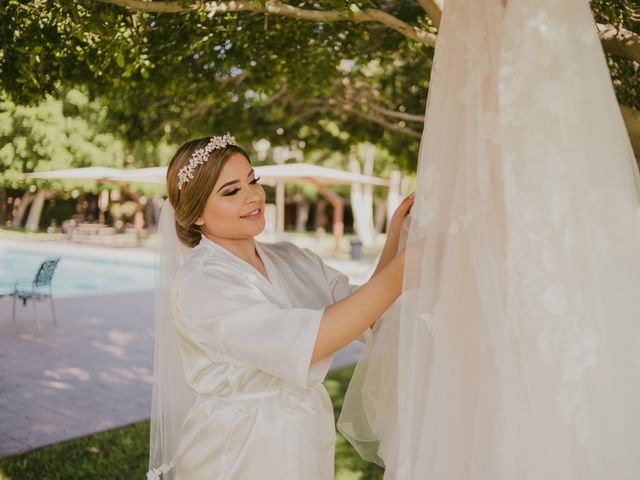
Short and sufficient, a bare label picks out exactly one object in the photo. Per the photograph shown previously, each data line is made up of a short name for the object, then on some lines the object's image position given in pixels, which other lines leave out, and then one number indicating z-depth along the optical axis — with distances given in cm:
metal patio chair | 912
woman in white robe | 176
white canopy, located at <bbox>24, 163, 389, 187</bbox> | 1070
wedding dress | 138
